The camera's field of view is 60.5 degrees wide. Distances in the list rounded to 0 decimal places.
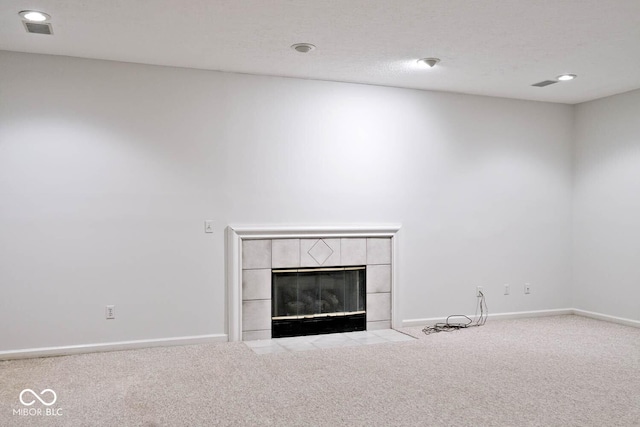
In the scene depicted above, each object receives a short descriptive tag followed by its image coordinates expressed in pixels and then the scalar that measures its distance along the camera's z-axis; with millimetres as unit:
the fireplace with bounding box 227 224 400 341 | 5027
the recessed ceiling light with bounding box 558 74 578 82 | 5168
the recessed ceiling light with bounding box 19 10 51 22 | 3549
